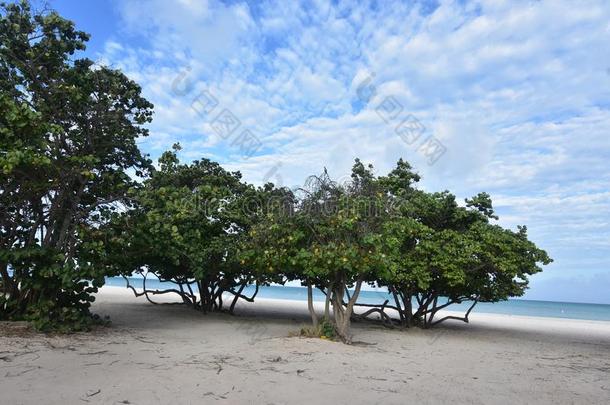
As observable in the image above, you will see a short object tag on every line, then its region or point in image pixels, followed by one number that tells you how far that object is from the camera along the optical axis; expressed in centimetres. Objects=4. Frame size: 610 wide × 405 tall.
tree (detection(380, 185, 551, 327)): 1271
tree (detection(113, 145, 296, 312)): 969
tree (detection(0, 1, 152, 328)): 870
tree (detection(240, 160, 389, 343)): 898
